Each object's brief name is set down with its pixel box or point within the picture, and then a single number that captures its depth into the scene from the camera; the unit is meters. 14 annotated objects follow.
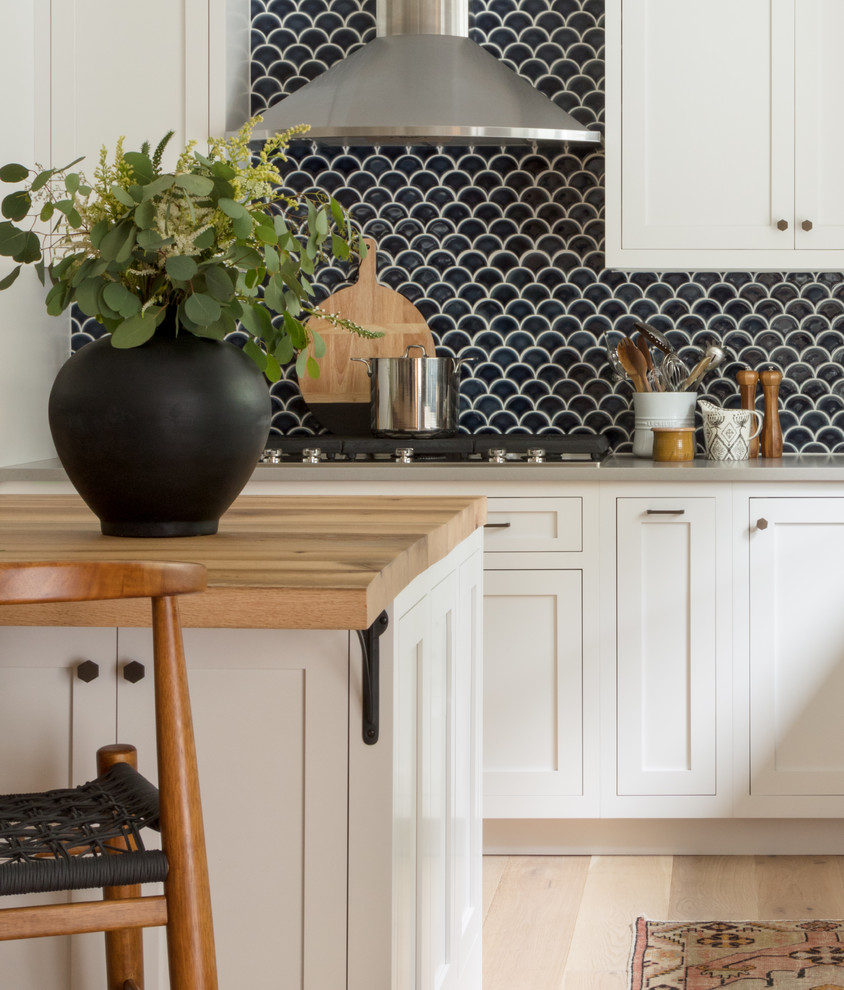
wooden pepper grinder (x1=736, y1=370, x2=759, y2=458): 3.49
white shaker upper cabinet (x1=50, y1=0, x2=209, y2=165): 3.31
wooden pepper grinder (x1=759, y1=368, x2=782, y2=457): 3.49
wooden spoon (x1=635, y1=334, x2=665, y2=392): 3.51
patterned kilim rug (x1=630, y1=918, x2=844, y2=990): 2.31
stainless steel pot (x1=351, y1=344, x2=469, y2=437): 3.29
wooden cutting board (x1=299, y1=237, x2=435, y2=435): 3.62
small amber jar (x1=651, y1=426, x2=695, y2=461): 3.31
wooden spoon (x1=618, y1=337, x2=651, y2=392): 3.54
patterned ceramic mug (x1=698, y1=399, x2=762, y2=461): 3.37
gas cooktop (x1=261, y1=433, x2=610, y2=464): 3.15
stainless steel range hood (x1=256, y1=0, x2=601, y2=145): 3.21
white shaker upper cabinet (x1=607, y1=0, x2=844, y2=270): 3.21
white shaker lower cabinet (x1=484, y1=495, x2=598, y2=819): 3.03
